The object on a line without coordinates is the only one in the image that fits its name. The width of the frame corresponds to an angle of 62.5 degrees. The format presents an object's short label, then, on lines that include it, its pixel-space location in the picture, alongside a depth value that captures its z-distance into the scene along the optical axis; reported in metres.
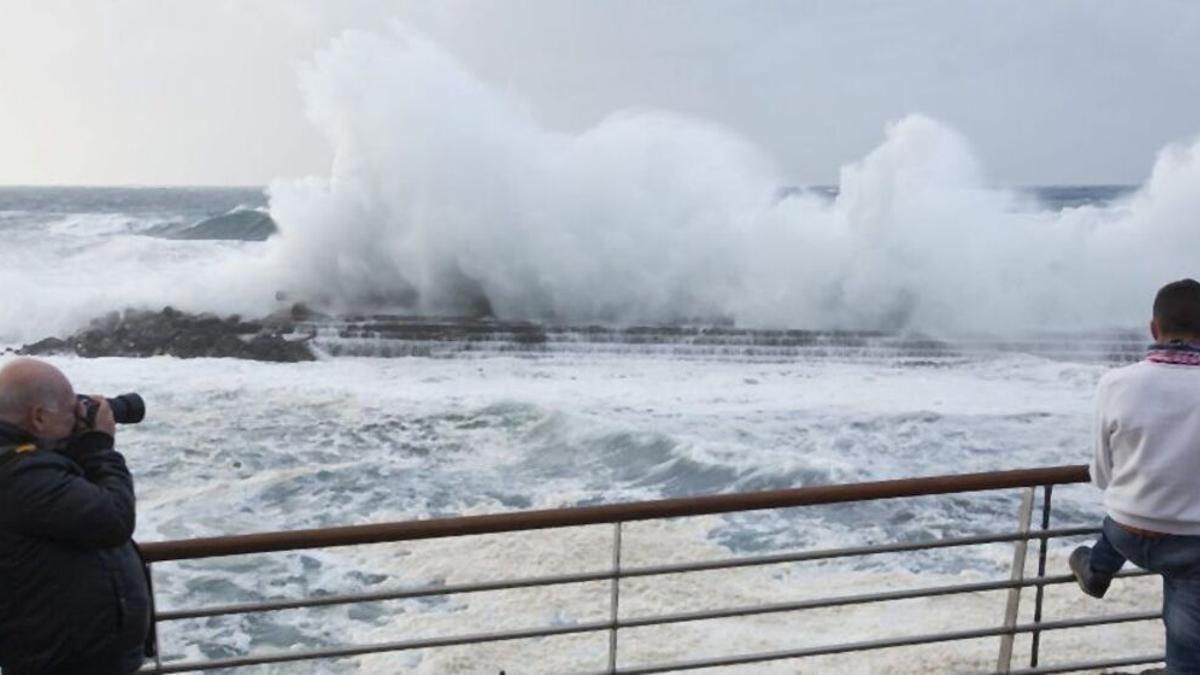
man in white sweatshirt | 2.20
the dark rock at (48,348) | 15.25
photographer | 1.85
